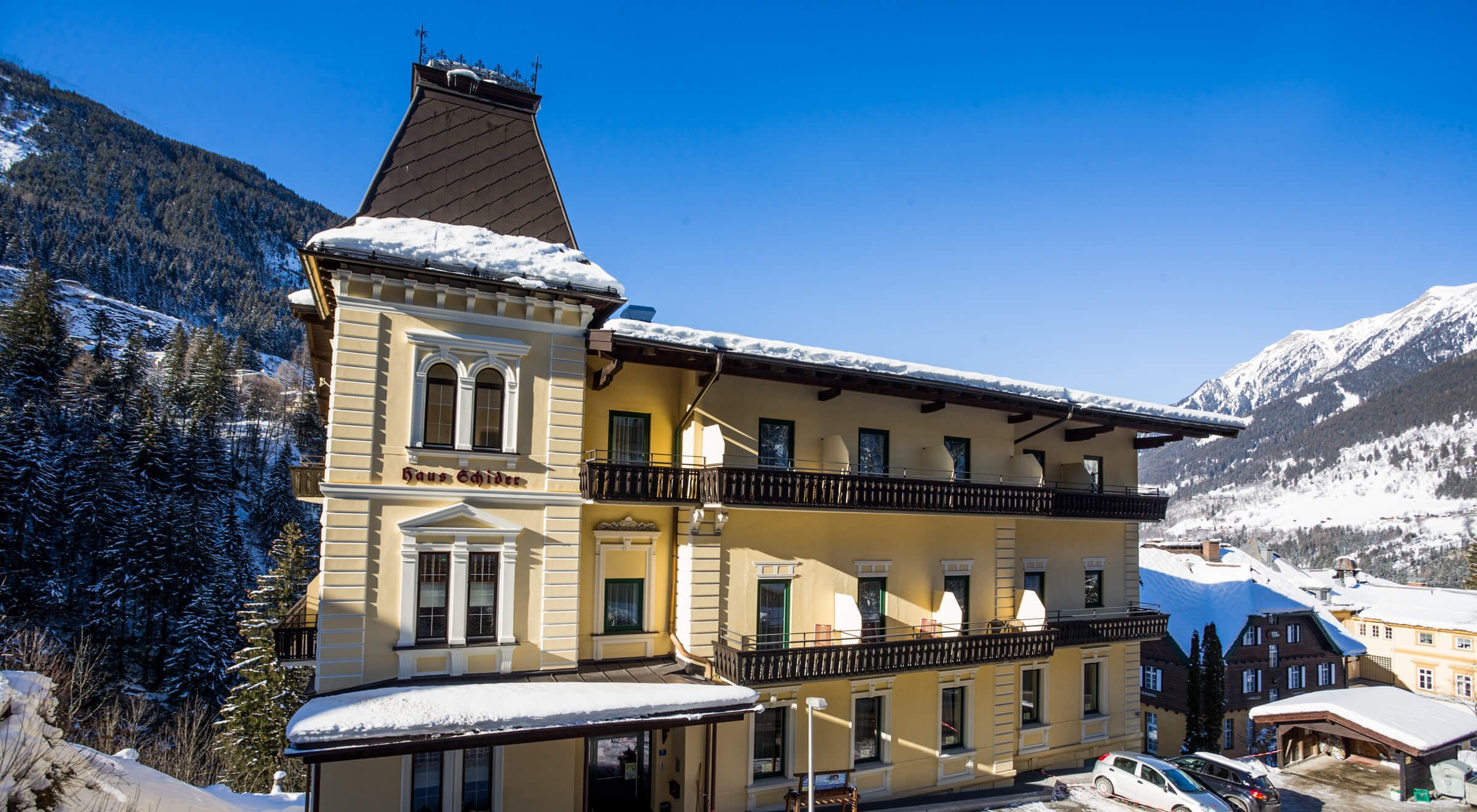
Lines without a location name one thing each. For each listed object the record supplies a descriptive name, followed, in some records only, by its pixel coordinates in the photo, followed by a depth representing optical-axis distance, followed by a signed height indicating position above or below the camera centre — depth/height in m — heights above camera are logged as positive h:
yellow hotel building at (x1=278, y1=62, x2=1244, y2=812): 18.09 -2.03
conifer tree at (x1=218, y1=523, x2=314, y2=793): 38.28 -12.86
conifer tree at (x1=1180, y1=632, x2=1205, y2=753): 49.12 -14.56
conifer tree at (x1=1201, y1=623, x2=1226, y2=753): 49.09 -13.46
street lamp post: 18.30 -6.23
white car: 22.36 -9.12
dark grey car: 23.81 -9.56
